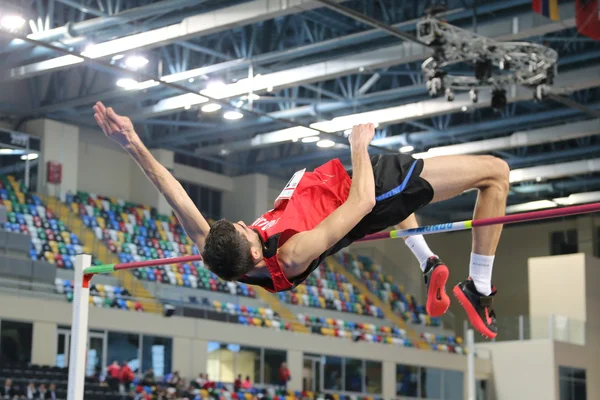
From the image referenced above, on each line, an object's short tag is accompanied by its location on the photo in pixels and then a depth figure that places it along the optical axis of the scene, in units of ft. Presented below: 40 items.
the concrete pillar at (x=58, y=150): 64.90
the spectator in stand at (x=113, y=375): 51.48
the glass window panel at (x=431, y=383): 75.87
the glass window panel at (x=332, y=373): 69.36
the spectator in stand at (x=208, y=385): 57.52
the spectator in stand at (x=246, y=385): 60.90
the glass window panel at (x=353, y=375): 70.95
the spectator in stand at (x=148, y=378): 53.67
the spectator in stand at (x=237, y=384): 60.29
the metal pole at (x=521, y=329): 76.38
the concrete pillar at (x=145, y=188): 72.59
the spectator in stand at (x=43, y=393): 46.01
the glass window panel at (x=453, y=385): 77.97
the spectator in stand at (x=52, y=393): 46.49
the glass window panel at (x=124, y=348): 56.29
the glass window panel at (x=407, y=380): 73.77
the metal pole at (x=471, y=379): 48.34
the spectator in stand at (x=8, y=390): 44.86
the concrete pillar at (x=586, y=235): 90.17
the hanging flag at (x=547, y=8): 41.75
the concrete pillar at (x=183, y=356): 58.95
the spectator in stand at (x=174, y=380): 54.80
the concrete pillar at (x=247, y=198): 79.77
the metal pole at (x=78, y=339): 20.47
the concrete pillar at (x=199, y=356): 60.08
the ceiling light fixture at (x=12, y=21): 46.37
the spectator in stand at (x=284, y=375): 64.13
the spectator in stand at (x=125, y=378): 51.78
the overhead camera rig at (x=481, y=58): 44.11
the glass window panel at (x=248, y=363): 63.36
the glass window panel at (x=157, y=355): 57.72
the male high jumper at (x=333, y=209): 13.47
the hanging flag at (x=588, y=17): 41.55
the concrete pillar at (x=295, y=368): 65.98
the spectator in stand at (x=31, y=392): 45.46
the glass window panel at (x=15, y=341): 51.21
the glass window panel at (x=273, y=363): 65.21
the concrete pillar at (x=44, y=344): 52.54
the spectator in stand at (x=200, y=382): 57.47
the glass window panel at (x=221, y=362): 61.46
